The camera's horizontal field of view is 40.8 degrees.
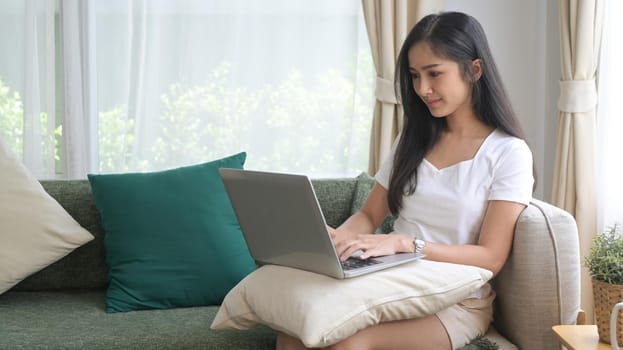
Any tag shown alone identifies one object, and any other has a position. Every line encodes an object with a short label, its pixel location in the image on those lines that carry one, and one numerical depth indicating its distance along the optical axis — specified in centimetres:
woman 199
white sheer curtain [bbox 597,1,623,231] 306
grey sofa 201
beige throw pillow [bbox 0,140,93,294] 249
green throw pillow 246
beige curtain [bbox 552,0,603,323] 311
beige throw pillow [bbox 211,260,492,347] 172
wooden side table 180
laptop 177
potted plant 182
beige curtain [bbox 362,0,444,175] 335
